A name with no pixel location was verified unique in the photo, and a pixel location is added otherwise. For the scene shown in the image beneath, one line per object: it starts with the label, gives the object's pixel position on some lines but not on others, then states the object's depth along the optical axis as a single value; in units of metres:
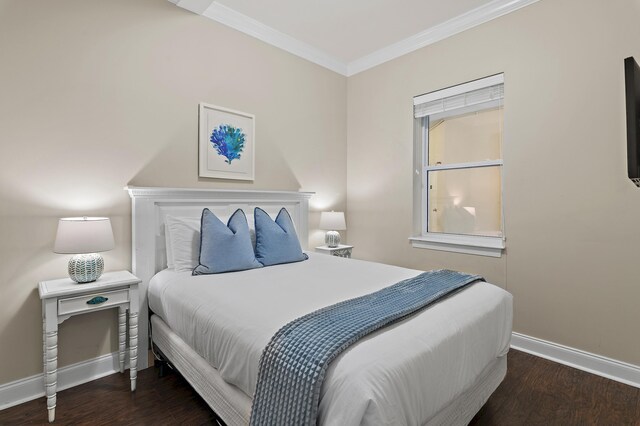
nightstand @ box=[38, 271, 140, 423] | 1.81
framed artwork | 2.83
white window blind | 2.88
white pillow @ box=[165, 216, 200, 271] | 2.33
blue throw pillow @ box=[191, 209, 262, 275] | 2.24
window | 3.00
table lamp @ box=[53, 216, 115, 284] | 1.92
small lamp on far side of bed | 3.60
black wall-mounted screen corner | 1.52
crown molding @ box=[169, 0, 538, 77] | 2.75
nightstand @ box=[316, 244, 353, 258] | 3.55
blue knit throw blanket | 1.06
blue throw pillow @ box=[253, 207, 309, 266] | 2.55
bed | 1.06
